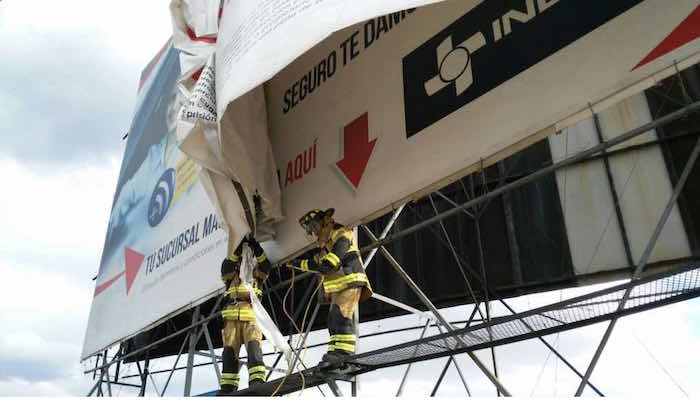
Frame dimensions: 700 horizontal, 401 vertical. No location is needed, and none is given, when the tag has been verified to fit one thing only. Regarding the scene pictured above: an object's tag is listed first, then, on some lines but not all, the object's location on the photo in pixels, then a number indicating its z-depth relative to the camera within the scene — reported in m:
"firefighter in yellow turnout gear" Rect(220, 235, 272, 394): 5.43
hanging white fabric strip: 4.75
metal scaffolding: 3.47
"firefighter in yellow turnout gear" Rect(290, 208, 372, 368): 4.50
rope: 4.47
